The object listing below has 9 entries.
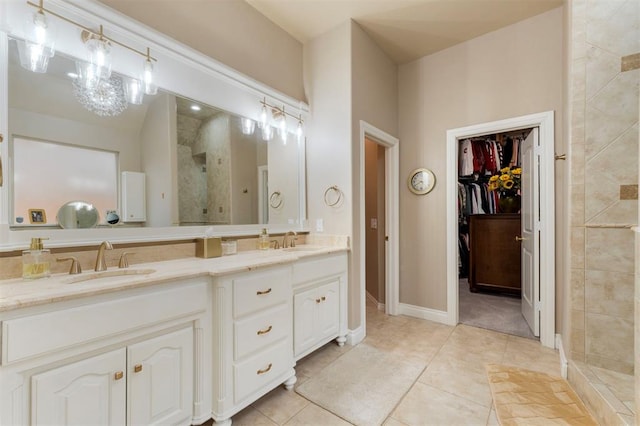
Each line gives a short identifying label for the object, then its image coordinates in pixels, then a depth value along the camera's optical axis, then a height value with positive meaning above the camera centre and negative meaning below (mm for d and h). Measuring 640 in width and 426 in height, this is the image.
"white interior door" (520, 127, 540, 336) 2633 -216
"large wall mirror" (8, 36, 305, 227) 1406 +379
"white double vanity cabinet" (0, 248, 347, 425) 1006 -599
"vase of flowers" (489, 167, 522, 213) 3939 +358
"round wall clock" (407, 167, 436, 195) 3139 +353
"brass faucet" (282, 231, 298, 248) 2611 -260
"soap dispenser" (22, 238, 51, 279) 1279 -224
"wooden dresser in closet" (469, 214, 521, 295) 3916 -618
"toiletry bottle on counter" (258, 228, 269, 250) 2422 -253
